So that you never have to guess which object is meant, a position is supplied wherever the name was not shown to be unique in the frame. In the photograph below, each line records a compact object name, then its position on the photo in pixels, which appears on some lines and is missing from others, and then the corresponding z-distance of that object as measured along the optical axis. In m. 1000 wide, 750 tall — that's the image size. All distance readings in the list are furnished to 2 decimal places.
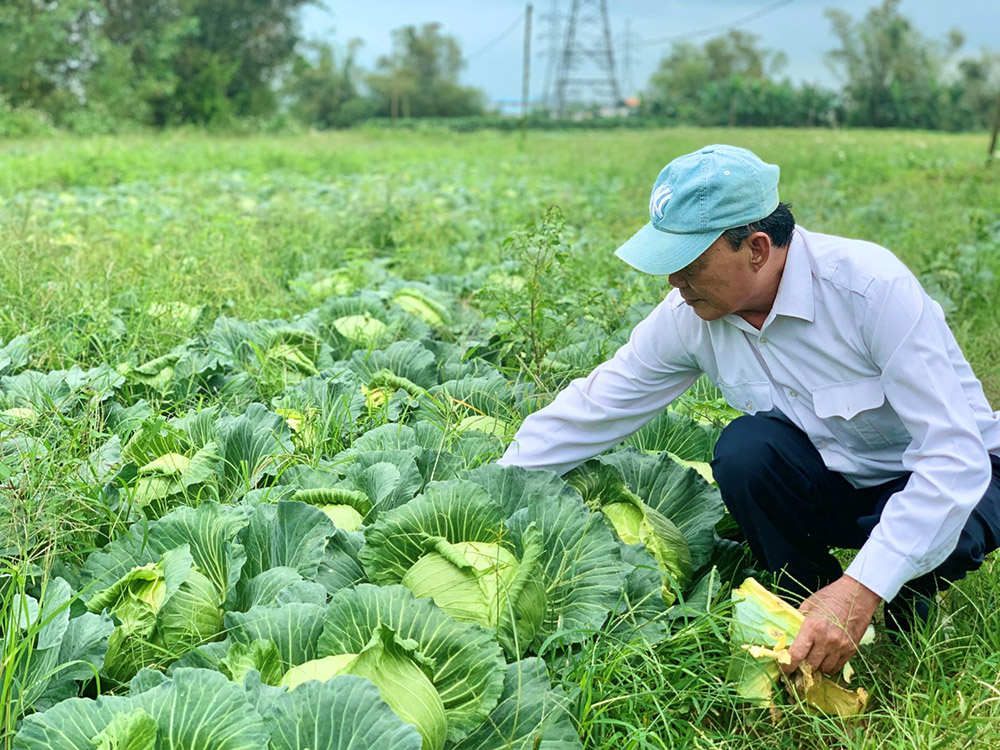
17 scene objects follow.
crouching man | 1.91
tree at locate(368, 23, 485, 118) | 50.84
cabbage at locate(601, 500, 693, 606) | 2.36
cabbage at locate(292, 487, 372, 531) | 2.32
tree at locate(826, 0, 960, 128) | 44.41
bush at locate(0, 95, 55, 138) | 18.06
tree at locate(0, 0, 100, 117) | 23.17
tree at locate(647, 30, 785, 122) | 61.25
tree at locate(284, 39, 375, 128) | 46.94
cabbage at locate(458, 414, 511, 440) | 2.89
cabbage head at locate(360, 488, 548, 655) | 2.01
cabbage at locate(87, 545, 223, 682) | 1.97
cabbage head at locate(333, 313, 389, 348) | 3.71
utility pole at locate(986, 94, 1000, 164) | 13.17
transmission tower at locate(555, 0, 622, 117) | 57.88
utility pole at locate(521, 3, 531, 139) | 27.34
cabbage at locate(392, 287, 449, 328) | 4.14
